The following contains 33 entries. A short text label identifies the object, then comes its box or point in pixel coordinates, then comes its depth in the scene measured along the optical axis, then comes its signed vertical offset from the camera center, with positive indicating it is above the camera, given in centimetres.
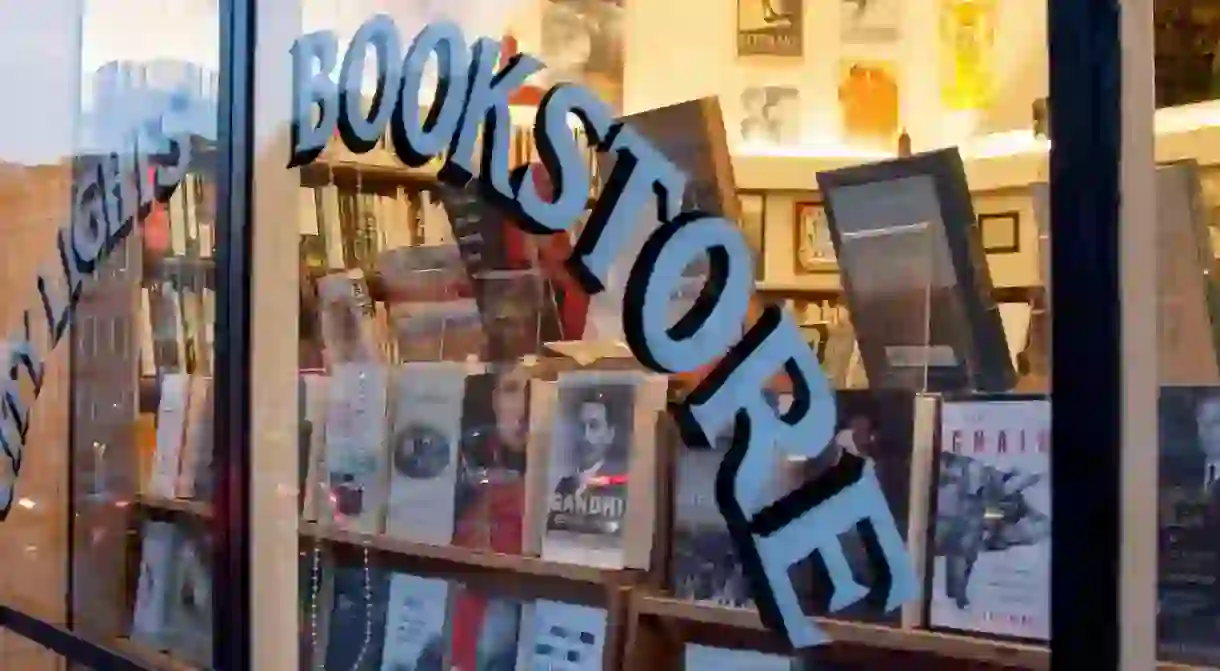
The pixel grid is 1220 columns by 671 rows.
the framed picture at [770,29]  271 +76
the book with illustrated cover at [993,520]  115 -14
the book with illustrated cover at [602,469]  155 -13
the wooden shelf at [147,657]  202 -49
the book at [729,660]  140 -33
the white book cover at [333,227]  201 +22
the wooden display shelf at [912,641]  120 -28
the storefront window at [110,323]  211 +8
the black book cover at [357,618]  185 -37
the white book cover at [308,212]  191 +23
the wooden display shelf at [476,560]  160 -26
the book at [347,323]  195 +7
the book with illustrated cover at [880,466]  129 -10
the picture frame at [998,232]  133 +15
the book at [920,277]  135 +10
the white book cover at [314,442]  190 -12
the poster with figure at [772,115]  223 +55
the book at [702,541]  143 -20
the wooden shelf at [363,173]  178 +29
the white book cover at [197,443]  205 -13
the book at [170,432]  223 -12
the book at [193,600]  196 -39
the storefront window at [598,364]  129 +0
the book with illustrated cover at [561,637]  158 -34
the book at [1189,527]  106 -13
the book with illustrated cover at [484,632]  170 -36
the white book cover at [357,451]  189 -13
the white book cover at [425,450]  180 -12
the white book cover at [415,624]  179 -37
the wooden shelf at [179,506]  205 -25
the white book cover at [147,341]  238 +4
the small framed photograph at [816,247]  146 +14
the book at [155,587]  218 -40
